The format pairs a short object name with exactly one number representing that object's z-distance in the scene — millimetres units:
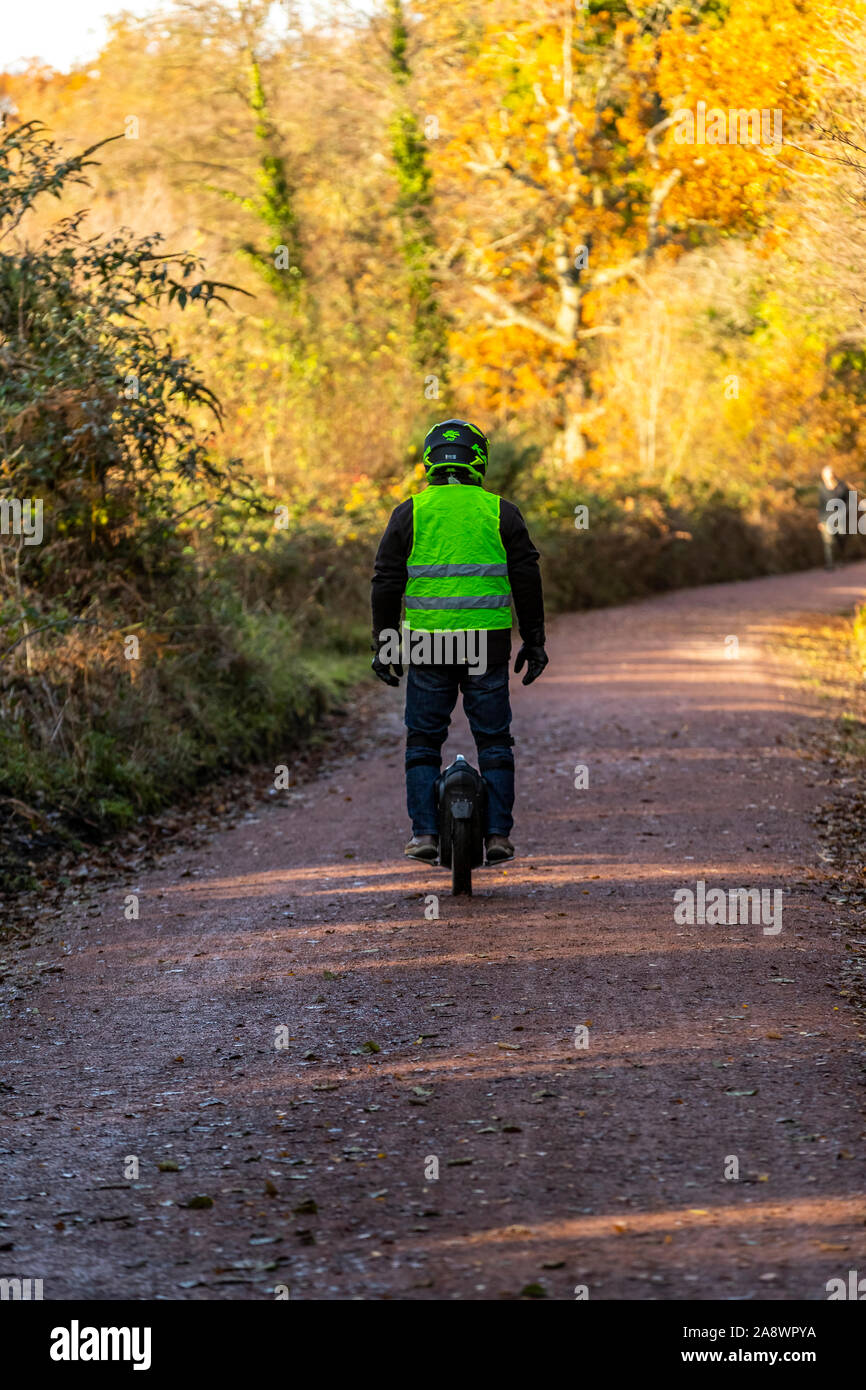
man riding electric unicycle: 14883
